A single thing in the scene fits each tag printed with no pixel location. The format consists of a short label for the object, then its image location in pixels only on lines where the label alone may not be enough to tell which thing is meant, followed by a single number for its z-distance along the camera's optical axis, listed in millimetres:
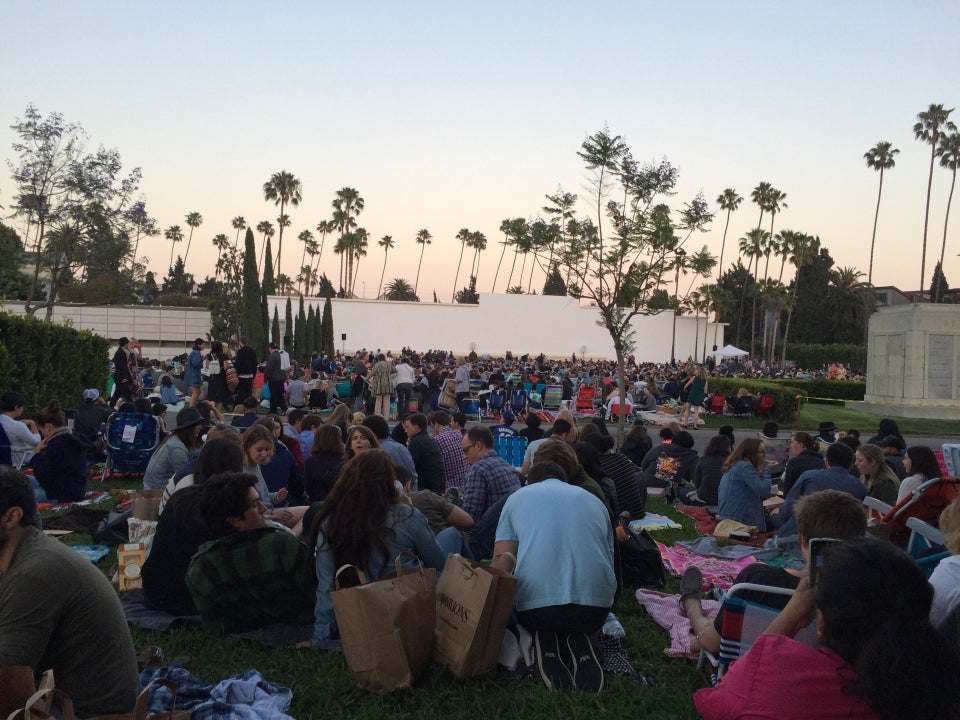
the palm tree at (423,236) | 95625
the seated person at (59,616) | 2617
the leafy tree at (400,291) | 95375
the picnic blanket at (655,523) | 8325
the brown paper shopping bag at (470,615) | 3709
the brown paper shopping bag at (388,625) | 3555
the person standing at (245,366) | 14438
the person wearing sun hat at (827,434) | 12766
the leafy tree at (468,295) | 94506
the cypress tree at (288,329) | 48344
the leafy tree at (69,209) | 22172
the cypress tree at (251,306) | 38656
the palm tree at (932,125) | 49656
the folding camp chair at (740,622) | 3660
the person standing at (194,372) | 15380
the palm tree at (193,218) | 95250
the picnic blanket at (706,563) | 6352
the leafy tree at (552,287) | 90044
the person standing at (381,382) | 18812
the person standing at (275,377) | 16812
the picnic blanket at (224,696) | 3418
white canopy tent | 39062
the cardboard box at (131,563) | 5484
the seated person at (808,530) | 3664
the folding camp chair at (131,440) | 9695
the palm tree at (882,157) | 57031
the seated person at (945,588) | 2852
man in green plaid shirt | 4391
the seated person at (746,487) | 7781
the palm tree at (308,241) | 89125
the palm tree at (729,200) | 67250
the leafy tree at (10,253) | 28203
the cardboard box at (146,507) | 6070
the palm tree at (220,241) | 82694
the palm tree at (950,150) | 50656
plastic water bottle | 4613
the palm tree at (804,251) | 67750
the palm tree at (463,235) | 96375
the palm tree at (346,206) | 77438
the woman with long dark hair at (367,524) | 4152
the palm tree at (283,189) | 68312
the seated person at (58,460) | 8398
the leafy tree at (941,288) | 67075
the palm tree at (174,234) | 97819
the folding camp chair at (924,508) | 5508
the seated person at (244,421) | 9917
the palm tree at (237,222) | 77688
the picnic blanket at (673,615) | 4555
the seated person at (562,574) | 3984
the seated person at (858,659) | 2129
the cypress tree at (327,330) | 51312
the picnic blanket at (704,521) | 7761
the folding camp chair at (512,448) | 11479
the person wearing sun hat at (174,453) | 6742
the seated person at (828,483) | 6801
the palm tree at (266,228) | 79500
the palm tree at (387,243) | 94125
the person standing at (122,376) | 15477
